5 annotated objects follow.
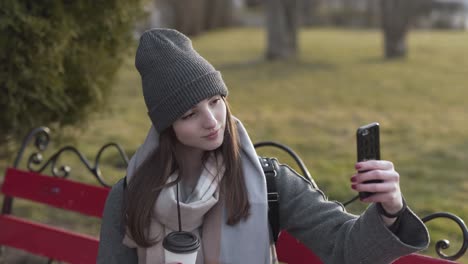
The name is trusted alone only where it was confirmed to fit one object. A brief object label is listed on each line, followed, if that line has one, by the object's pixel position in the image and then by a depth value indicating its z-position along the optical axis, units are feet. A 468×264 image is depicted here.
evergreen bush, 12.81
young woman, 6.87
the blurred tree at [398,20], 47.57
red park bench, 10.45
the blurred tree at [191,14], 65.41
